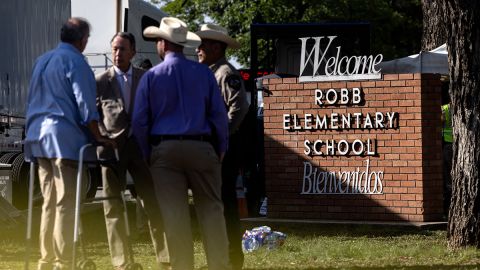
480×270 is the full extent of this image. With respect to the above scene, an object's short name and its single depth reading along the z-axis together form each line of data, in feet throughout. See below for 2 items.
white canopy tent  57.16
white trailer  56.80
